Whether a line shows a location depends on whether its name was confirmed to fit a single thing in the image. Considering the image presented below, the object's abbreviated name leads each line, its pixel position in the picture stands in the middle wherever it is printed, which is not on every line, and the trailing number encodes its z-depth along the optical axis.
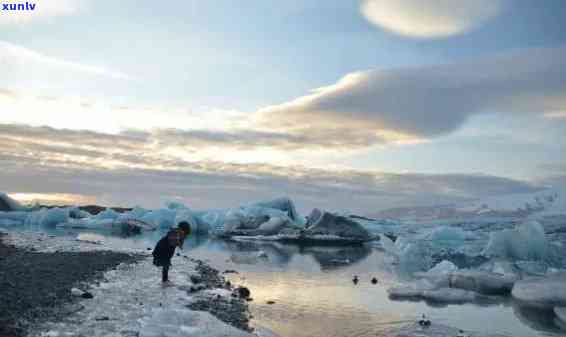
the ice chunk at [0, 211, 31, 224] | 55.53
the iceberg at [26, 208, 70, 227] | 51.88
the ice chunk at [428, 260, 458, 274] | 17.05
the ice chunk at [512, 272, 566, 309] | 12.28
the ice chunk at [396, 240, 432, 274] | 21.30
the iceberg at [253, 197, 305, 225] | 44.75
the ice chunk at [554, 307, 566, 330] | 10.31
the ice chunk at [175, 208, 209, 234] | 44.75
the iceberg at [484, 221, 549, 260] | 20.97
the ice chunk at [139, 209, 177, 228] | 49.19
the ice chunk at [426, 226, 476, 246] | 33.84
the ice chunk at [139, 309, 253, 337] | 7.04
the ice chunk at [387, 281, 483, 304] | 12.84
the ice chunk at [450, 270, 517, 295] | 14.58
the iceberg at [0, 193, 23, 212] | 59.75
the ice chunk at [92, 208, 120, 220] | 53.71
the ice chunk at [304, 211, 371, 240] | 36.69
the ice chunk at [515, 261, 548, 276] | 17.77
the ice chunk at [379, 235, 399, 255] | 25.01
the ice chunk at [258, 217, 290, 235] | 38.75
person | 11.94
